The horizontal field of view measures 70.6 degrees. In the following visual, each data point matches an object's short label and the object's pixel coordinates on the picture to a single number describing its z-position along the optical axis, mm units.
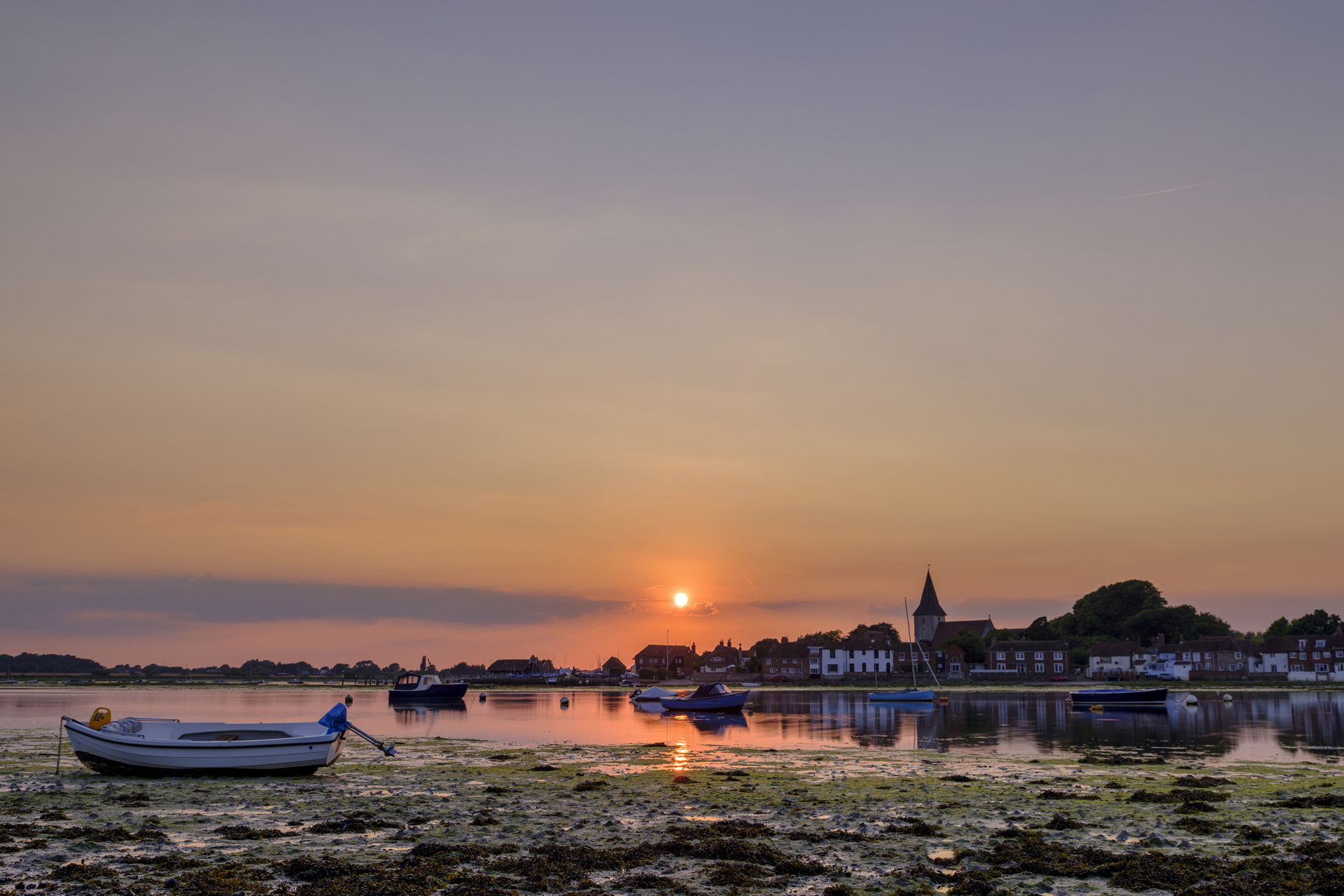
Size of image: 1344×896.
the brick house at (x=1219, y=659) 163875
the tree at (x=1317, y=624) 174750
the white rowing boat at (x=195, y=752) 28859
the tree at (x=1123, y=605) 196250
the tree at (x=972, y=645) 181500
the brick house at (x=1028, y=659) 176625
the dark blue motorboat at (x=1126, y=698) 92062
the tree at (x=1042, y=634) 193125
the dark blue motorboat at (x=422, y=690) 109062
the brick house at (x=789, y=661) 191500
